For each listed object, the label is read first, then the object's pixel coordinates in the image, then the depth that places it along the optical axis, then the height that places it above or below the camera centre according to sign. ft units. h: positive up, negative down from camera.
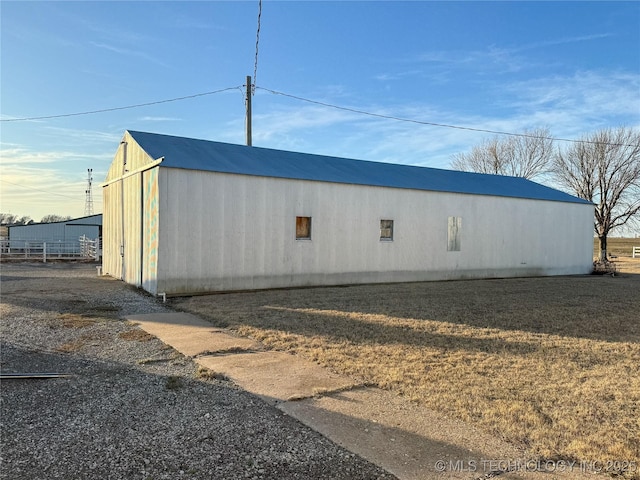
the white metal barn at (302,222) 38.60 +2.09
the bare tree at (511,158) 120.06 +22.89
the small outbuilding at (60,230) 110.83 +2.88
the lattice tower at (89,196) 174.11 +17.47
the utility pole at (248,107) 63.85 +19.05
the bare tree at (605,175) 103.65 +15.46
